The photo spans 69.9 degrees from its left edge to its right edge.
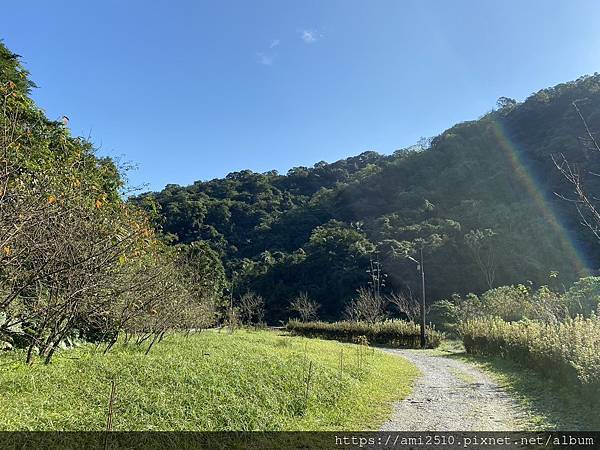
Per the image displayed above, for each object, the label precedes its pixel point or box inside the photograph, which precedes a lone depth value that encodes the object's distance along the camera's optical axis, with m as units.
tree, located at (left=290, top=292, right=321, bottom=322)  42.88
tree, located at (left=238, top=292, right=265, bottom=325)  42.67
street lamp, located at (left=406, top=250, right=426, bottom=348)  25.27
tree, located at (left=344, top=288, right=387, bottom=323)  36.22
